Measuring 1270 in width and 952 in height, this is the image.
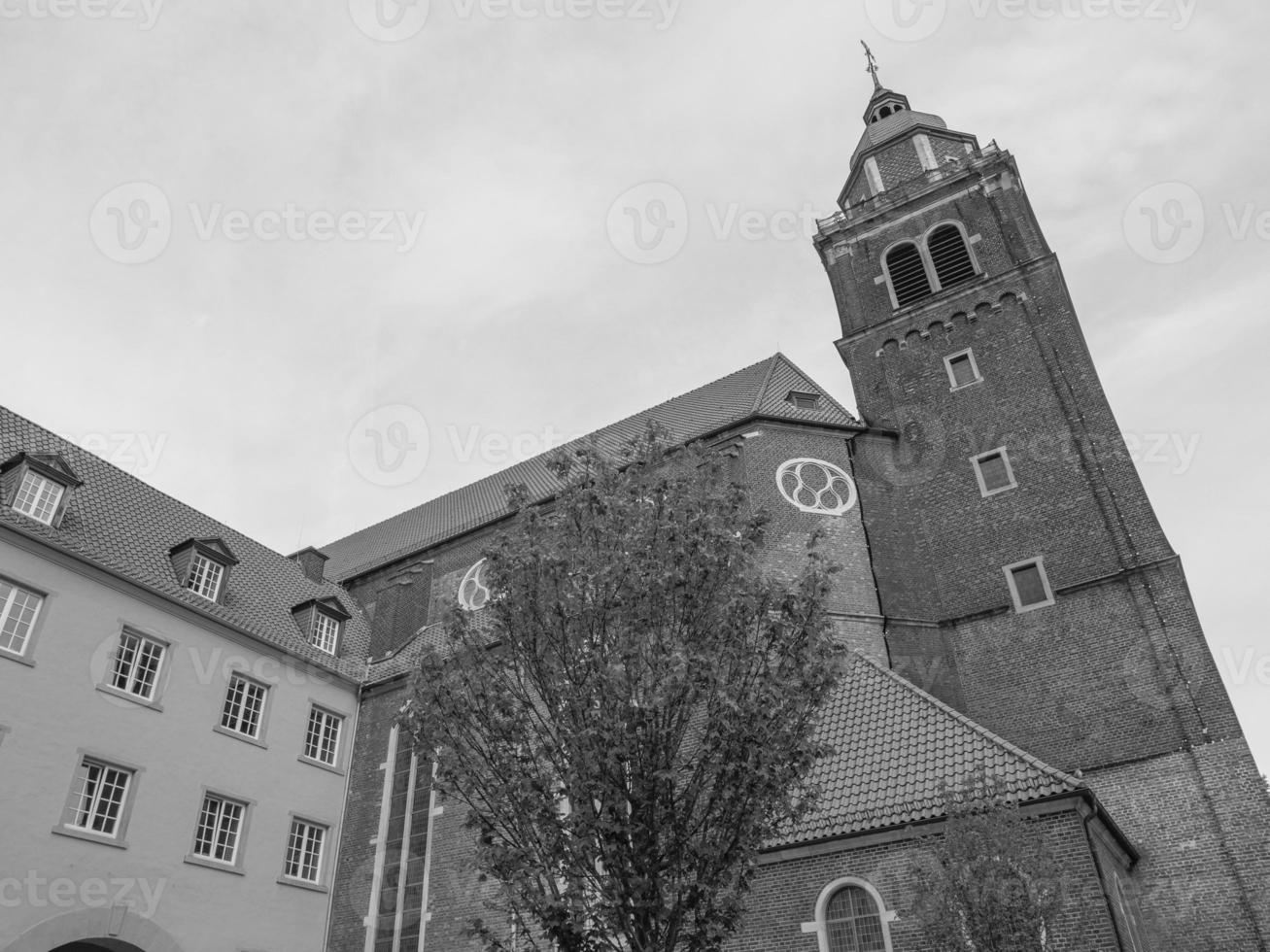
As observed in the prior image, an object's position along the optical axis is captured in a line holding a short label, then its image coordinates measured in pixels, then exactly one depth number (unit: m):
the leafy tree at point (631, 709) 9.11
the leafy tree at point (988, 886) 11.12
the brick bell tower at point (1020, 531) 17.48
